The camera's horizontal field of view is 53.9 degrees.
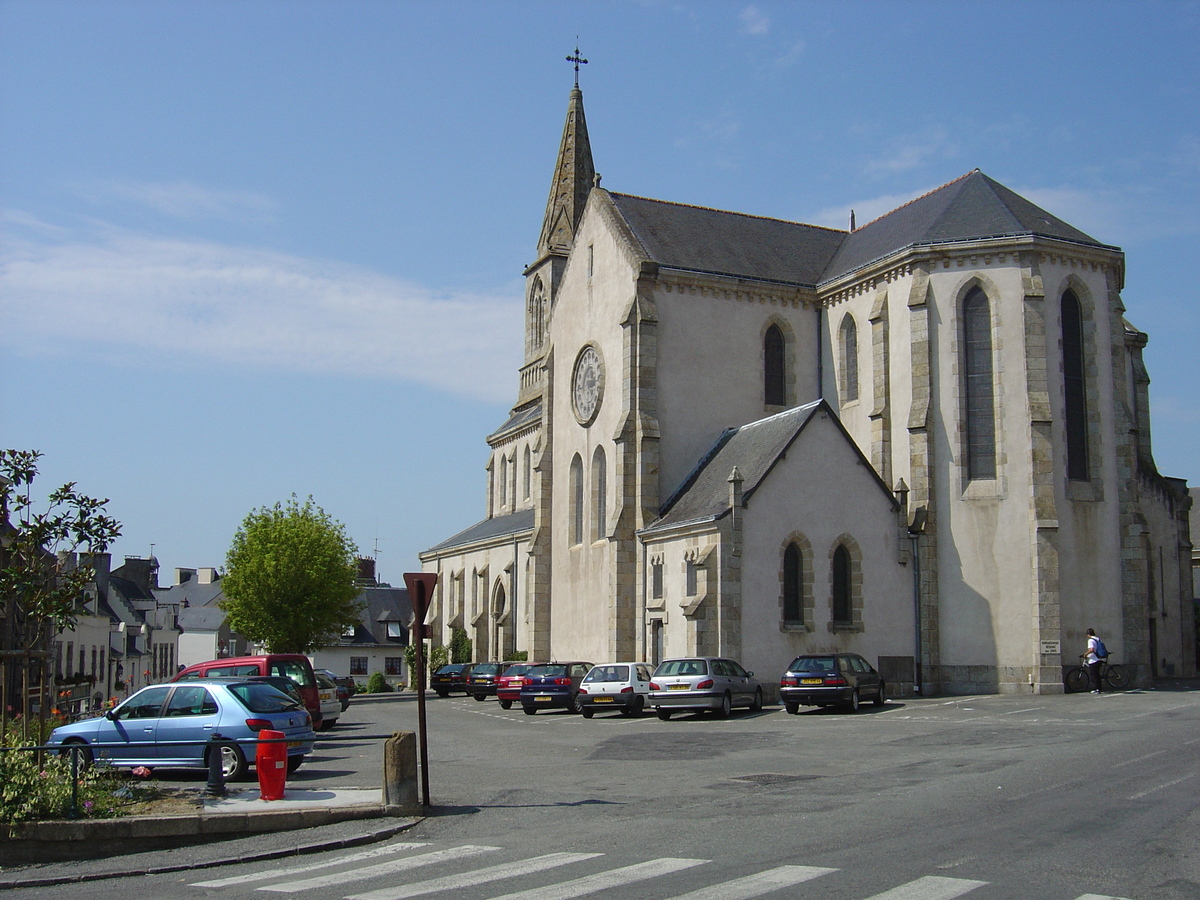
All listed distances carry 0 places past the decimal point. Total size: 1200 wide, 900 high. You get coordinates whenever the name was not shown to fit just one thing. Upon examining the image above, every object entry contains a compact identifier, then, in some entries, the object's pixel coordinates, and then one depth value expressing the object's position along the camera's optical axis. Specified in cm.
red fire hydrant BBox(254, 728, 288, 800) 1328
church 3188
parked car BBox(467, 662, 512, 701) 3925
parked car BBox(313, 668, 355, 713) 3185
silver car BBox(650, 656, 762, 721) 2598
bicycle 3200
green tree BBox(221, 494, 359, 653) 4844
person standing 3142
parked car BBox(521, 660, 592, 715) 3133
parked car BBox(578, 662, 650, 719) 2819
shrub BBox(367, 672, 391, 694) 5622
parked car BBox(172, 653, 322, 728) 2370
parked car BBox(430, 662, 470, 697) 4359
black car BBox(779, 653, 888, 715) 2605
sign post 1338
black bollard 1330
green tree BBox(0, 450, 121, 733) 1548
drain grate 1484
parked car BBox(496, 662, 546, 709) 3312
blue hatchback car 1623
